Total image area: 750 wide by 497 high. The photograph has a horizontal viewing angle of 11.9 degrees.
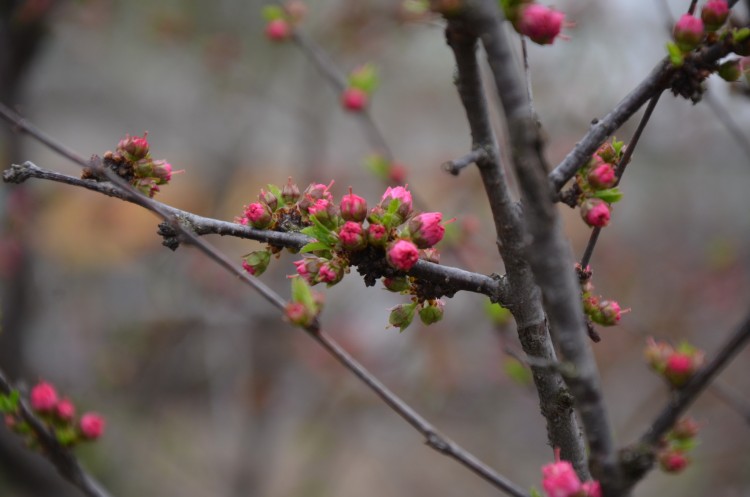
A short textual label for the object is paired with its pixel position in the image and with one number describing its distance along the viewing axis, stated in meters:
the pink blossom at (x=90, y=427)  0.90
